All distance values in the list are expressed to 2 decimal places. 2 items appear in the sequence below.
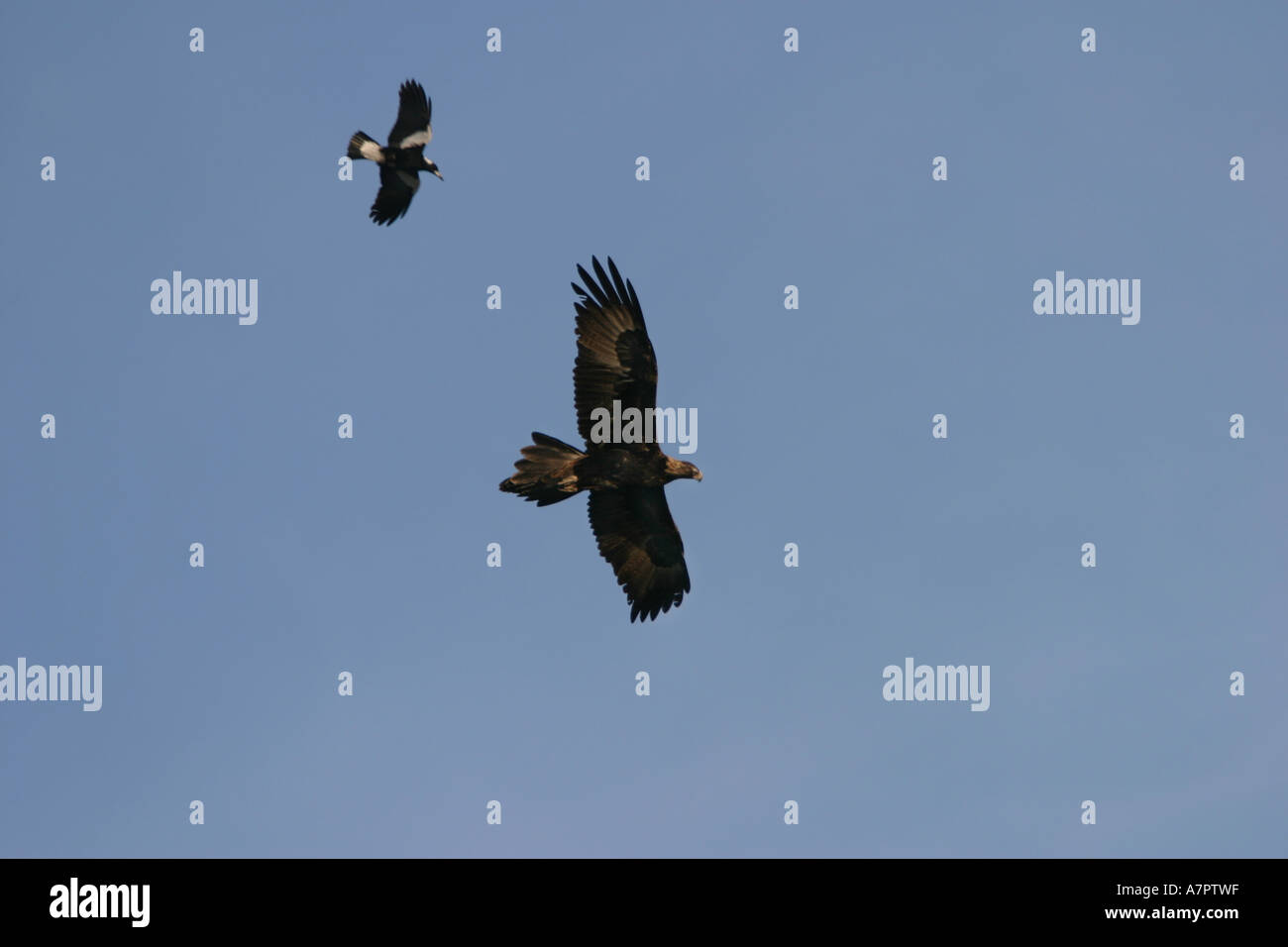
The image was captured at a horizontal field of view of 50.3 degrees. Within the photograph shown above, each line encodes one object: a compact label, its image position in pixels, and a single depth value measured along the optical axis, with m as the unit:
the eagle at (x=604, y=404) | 20.05
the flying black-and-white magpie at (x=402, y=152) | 24.72
